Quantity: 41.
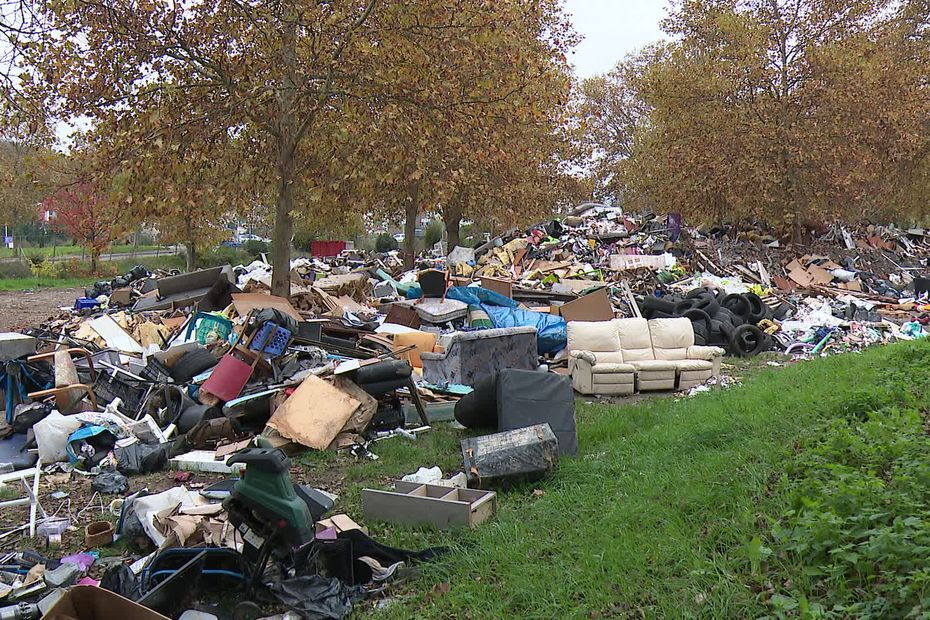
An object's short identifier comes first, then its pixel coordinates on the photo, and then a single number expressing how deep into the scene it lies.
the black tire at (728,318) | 12.74
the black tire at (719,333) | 12.26
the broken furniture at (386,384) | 7.57
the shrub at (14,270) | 28.58
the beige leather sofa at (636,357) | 9.49
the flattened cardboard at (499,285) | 14.55
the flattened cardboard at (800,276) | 18.81
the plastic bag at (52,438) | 6.96
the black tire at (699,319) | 12.31
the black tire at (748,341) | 12.17
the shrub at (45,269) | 28.52
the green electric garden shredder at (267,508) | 3.81
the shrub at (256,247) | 38.22
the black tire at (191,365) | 8.95
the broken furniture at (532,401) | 6.56
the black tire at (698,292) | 14.23
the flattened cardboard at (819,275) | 18.78
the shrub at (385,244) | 42.34
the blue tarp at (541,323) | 11.61
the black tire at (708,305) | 12.98
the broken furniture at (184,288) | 12.91
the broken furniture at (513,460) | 5.59
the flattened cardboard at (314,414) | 6.96
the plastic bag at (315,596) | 3.90
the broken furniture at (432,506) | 4.92
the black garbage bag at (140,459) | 6.64
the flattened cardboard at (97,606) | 3.10
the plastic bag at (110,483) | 6.14
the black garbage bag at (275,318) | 8.34
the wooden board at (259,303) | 10.76
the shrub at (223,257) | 32.05
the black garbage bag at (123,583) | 4.01
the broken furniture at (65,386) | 7.82
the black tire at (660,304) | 13.37
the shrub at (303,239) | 40.34
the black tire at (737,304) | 13.48
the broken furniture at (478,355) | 9.35
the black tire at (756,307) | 13.70
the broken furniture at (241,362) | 7.97
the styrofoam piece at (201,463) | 6.52
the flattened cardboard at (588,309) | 12.88
